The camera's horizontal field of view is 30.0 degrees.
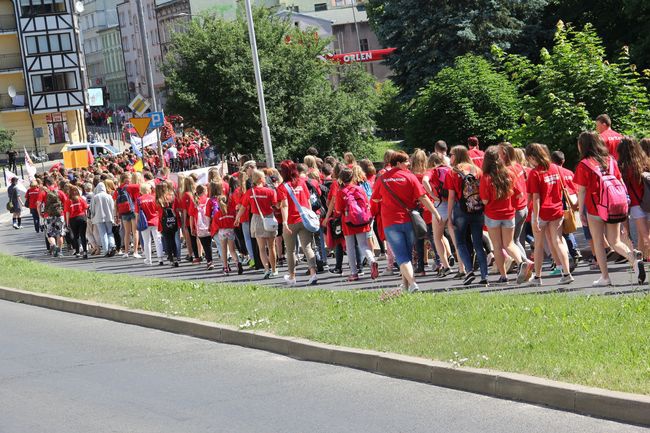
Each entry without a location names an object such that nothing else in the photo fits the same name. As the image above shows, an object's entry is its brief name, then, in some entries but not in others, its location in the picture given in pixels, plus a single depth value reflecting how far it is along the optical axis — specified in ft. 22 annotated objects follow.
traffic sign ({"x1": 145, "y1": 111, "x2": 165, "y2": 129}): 122.83
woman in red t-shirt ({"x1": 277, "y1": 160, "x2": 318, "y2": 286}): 59.57
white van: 226.17
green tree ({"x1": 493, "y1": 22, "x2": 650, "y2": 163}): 81.15
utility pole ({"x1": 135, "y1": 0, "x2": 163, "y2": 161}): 130.52
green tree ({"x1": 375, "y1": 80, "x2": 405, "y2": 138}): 249.18
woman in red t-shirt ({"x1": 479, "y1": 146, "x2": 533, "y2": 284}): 48.39
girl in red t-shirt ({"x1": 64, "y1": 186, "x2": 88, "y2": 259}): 91.66
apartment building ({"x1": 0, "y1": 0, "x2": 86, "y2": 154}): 301.43
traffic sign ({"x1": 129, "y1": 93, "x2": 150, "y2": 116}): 127.65
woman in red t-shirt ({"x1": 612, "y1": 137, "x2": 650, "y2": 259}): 47.21
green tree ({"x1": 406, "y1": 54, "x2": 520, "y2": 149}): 123.44
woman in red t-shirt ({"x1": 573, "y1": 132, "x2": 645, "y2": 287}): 44.88
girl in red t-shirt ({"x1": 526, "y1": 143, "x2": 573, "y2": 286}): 47.42
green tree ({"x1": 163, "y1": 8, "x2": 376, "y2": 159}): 141.18
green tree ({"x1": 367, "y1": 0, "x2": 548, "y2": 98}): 153.38
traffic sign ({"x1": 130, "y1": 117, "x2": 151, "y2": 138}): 113.29
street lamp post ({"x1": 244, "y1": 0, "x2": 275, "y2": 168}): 122.42
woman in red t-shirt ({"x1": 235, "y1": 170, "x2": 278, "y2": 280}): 62.39
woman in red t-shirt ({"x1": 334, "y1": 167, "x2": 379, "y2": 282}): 57.21
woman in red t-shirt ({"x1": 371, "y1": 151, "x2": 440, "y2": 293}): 48.49
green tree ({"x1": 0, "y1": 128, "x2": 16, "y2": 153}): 274.16
